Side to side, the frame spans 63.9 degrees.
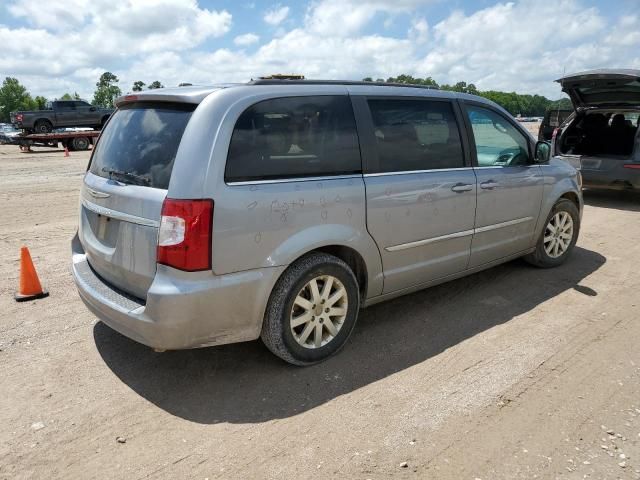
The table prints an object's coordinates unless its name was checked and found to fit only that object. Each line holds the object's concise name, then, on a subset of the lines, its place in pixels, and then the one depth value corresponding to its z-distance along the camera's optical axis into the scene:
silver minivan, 2.89
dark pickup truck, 25.48
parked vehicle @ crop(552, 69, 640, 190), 8.36
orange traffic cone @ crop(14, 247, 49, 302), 4.56
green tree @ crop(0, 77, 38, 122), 96.88
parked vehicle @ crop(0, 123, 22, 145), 32.06
